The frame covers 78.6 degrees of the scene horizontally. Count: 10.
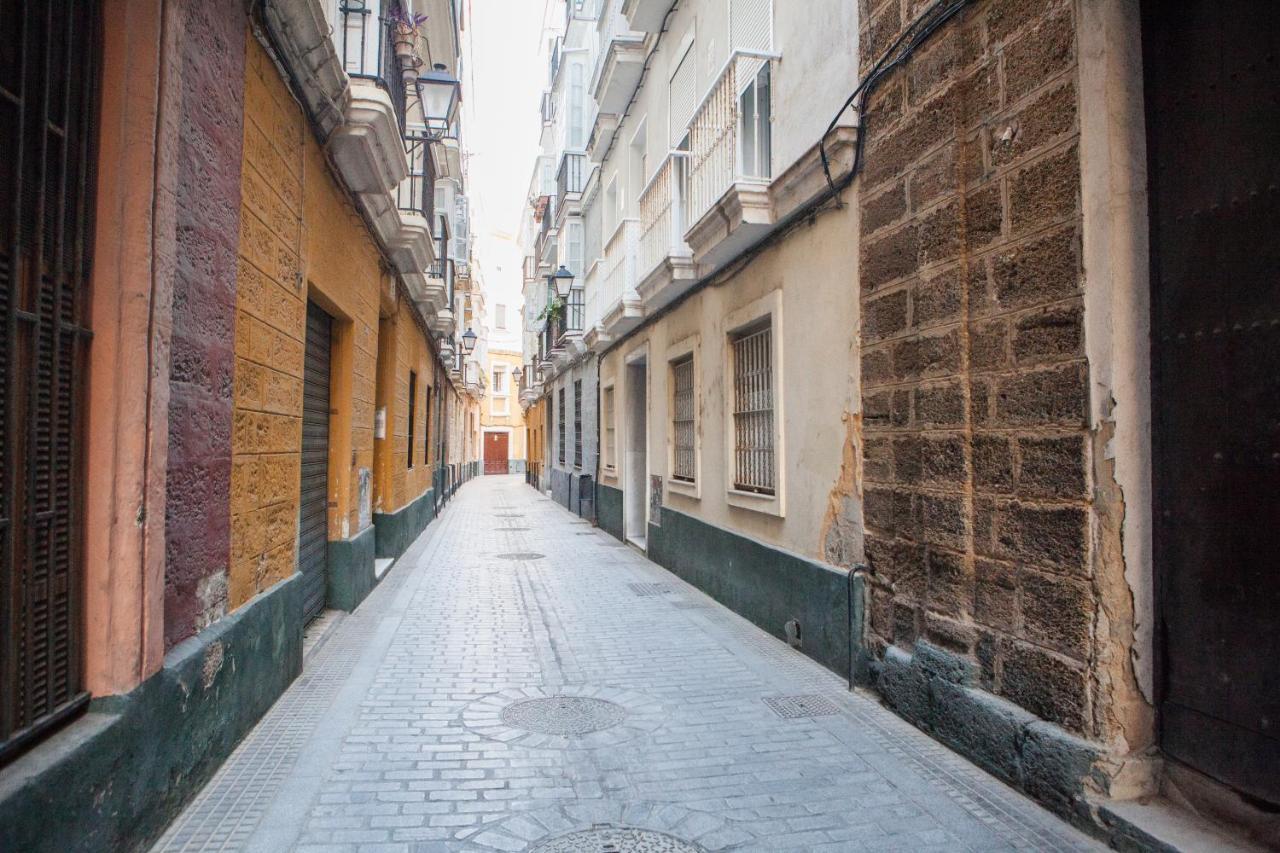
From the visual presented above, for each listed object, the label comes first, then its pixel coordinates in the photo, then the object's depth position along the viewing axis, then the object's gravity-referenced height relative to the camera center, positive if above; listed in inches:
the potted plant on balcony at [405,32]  326.0 +175.7
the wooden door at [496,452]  1845.5 -9.0
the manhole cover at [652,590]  338.0 -62.9
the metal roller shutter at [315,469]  257.8 -6.8
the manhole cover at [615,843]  119.8 -61.6
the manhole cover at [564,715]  174.6 -62.5
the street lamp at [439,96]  315.9 +147.2
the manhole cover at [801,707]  183.2 -62.6
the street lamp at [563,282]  657.8 +147.0
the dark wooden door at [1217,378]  108.7 +9.8
